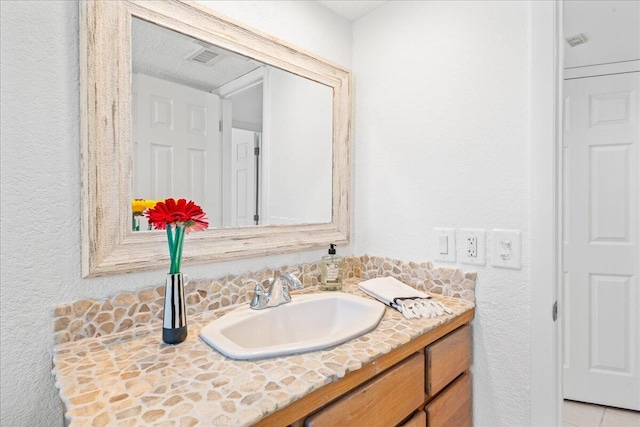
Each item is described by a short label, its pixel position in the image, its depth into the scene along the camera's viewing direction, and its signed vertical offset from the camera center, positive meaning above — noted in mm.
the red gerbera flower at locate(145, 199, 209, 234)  907 -10
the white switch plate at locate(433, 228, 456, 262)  1397 -125
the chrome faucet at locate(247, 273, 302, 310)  1188 -274
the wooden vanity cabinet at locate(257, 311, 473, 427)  766 -462
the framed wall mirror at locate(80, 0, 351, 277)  941 +260
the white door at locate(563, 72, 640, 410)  2092 -170
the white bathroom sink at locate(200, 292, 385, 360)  883 -339
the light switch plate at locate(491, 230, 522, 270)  1243 -129
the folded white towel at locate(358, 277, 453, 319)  1192 -309
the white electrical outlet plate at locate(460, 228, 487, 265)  1326 -127
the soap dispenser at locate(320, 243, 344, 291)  1466 -251
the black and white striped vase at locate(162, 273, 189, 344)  918 -257
